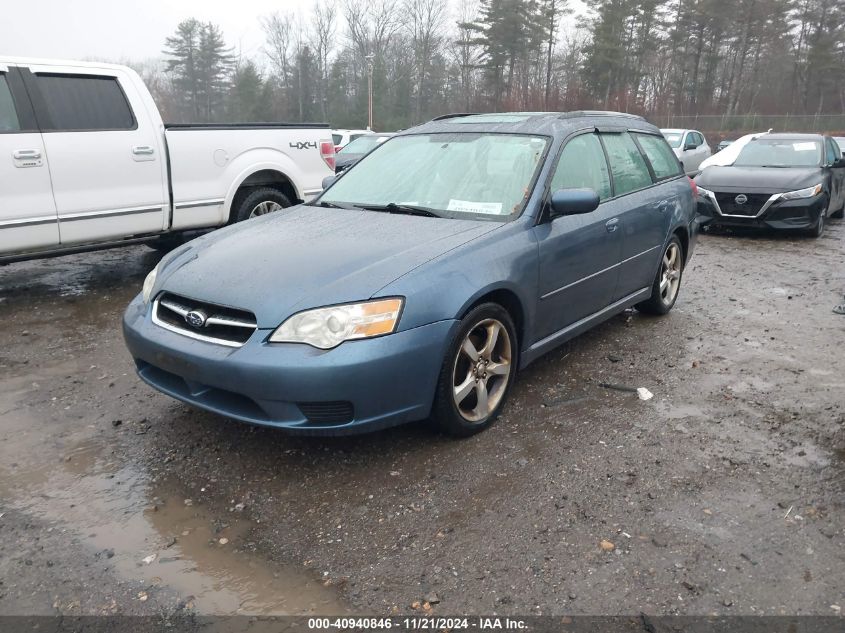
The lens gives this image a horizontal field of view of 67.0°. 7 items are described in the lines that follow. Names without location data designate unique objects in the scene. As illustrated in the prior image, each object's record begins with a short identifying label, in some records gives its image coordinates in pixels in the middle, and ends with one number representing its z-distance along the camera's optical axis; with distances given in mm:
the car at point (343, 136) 19922
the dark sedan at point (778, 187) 9172
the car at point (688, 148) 17000
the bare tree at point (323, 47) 61906
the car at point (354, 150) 14328
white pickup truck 5480
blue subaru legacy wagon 2830
